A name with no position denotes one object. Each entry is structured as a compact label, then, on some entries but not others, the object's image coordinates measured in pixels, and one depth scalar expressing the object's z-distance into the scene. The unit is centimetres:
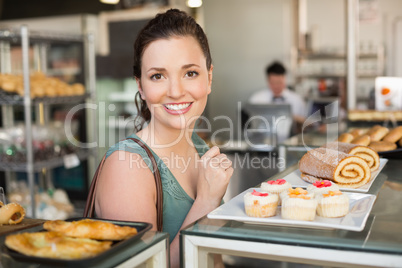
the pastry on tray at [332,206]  106
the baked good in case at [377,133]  224
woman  136
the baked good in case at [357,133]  234
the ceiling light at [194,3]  471
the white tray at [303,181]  137
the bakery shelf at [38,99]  343
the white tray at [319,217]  99
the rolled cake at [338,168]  146
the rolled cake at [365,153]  166
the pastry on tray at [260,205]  108
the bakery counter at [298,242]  90
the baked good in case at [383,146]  204
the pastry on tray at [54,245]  85
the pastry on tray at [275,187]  123
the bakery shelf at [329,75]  743
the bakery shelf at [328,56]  739
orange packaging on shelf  354
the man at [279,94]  620
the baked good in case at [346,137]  216
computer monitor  457
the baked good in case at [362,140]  207
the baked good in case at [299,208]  103
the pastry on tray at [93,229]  94
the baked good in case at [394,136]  216
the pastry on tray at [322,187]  117
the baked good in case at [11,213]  119
